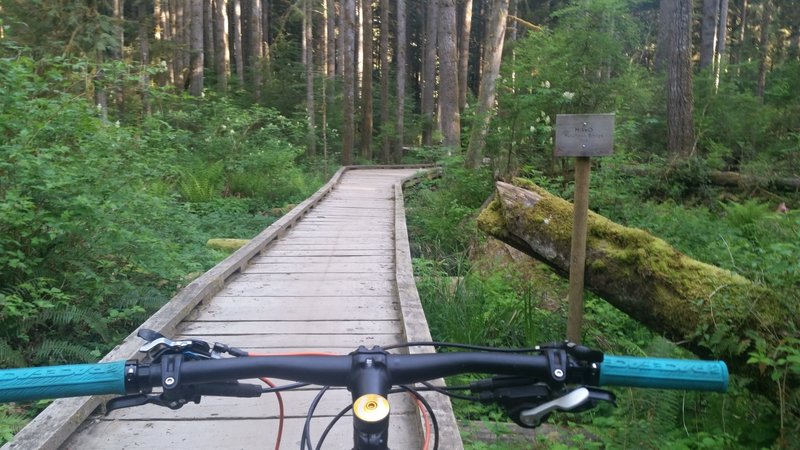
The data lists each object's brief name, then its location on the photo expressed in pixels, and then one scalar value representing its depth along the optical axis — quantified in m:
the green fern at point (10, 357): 4.73
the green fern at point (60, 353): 4.98
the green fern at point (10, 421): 3.63
